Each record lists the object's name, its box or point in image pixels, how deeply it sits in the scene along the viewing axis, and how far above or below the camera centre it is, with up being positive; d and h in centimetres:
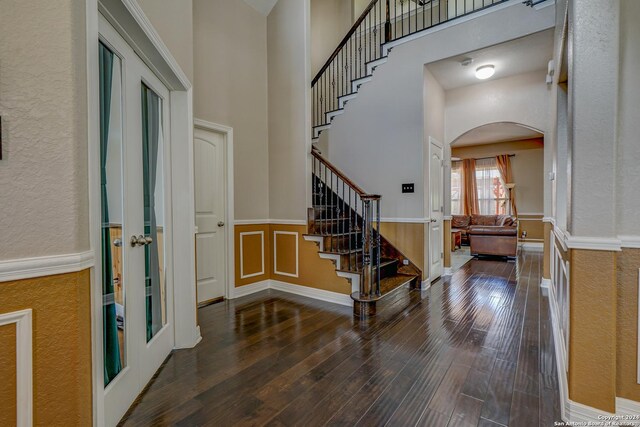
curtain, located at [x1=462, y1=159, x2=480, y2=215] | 935 +64
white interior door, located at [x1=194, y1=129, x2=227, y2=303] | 346 -3
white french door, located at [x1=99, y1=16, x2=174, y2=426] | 152 -7
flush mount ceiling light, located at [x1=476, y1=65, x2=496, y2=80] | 411 +192
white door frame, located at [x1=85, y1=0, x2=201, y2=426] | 118 +29
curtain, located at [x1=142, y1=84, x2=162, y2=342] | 196 +5
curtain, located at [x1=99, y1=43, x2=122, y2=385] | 147 -18
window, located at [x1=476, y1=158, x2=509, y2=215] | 884 +57
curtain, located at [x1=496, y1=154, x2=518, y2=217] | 856 +102
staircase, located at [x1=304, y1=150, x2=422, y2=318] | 318 -54
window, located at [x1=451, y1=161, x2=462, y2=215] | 969 +73
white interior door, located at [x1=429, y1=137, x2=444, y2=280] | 439 +4
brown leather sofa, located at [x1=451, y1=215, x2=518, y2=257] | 627 -70
